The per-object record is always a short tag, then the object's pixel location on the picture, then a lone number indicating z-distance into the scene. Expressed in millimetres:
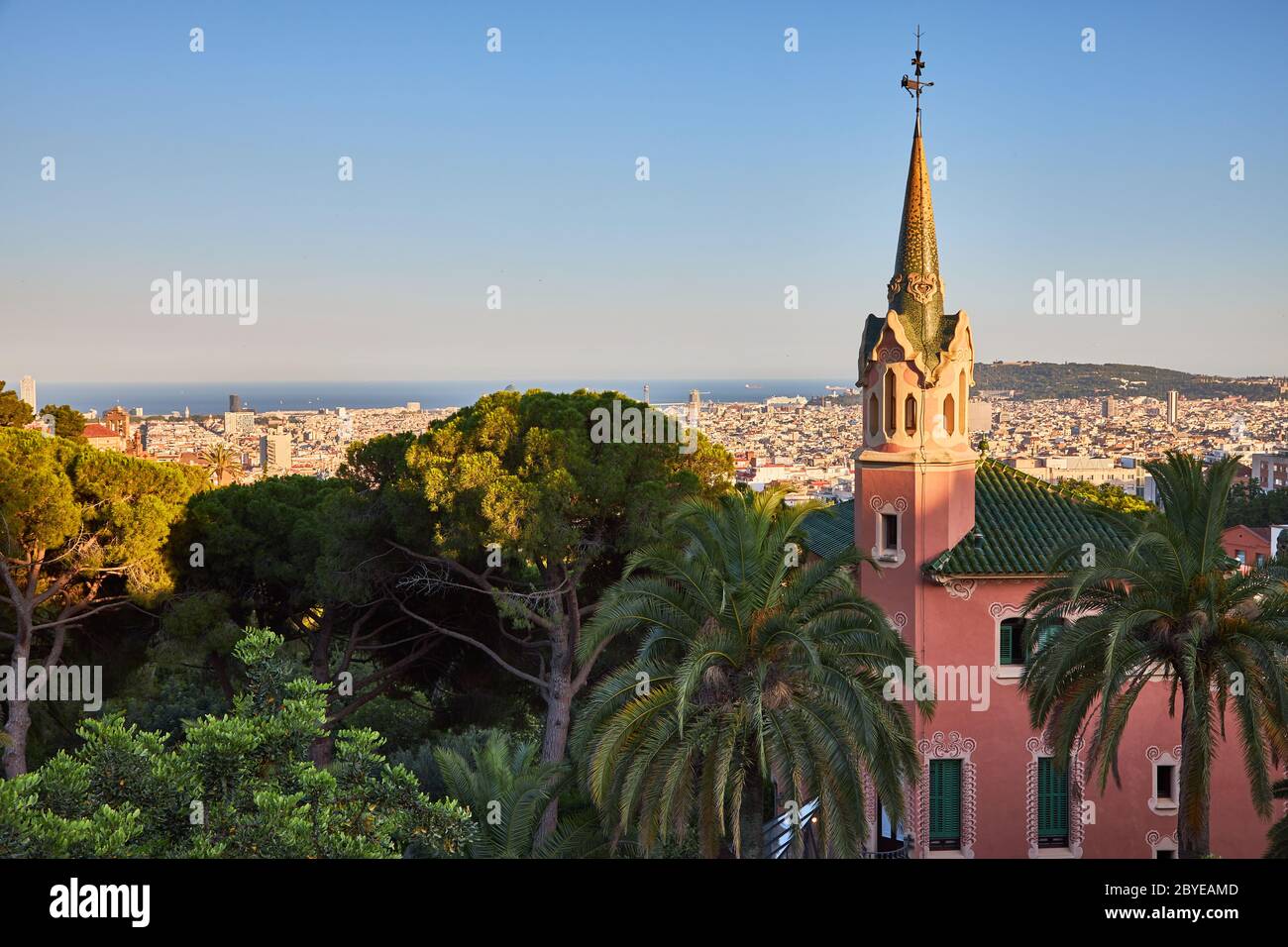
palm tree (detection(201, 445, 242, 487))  56416
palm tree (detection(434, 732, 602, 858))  14812
